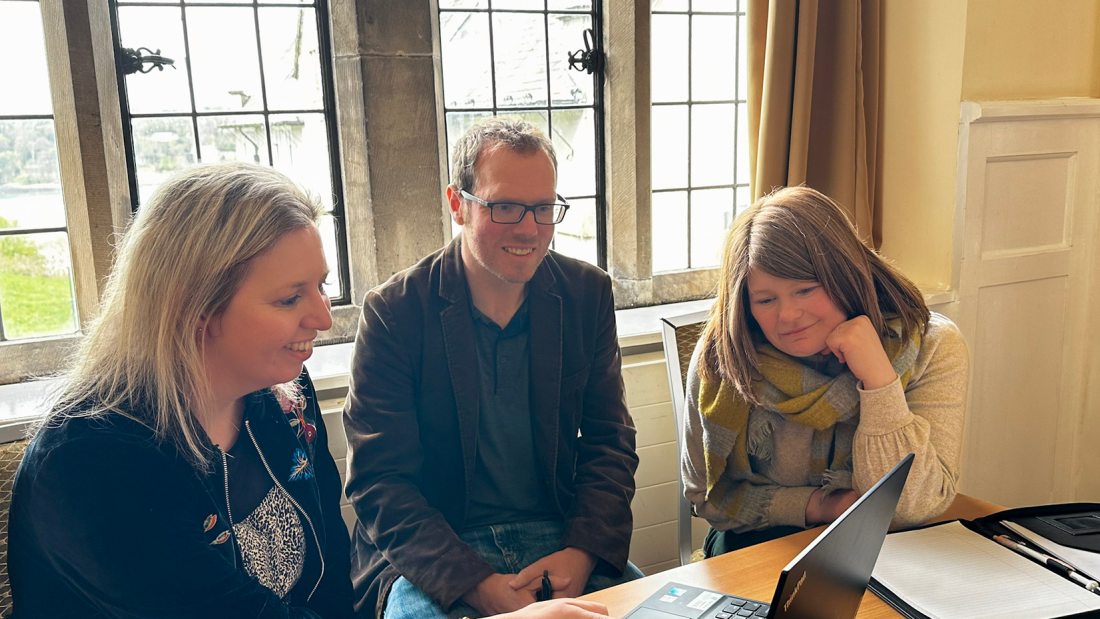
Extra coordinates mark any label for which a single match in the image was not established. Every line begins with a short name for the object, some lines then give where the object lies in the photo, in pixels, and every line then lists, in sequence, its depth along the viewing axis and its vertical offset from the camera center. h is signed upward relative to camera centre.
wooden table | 1.10 -0.62
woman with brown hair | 1.42 -0.43
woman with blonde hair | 1.05 -0.38
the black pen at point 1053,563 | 1.11 -0.61
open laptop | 0.76 -0.45
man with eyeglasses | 1.60 -0.56
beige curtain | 2.38 +0.13
